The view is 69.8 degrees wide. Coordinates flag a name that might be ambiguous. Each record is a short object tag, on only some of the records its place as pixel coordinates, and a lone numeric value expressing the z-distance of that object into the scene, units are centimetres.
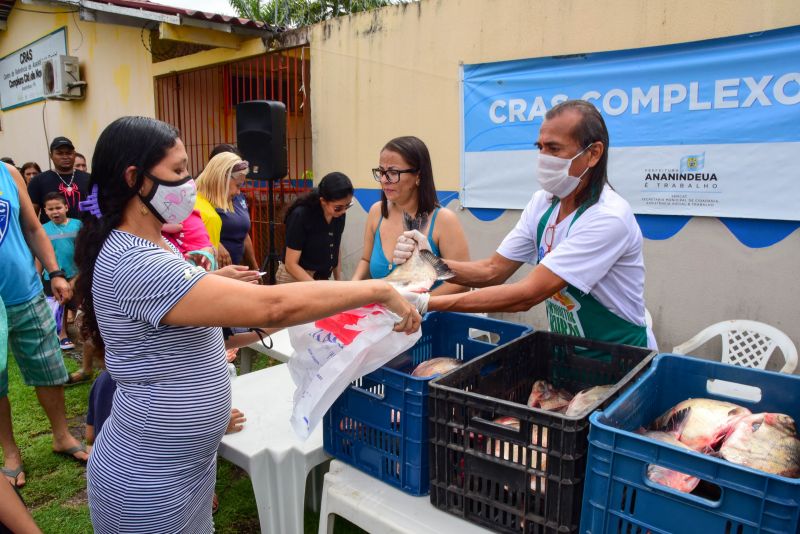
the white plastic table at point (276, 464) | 189
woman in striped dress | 131
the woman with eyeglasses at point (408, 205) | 272
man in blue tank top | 291
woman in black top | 408
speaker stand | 605
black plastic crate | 126
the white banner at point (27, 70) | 1066
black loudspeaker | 601
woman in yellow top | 391
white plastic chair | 345
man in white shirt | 176
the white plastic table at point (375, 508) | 145
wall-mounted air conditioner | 986
